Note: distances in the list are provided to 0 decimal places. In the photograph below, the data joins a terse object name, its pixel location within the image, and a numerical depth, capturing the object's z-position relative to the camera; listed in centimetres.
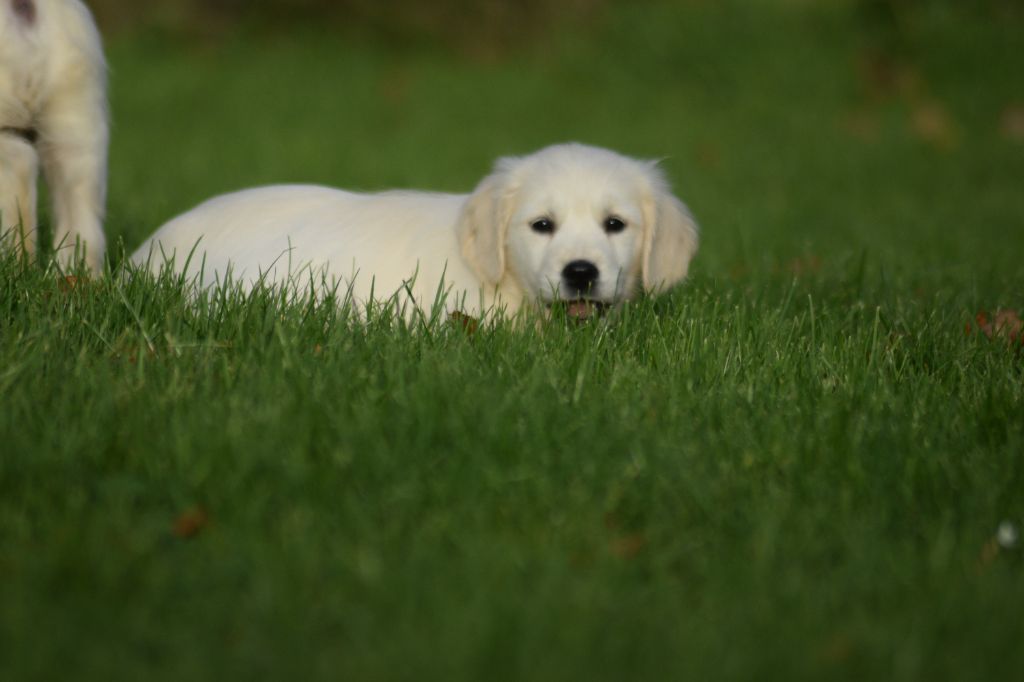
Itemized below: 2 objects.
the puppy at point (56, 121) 761
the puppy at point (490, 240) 785
